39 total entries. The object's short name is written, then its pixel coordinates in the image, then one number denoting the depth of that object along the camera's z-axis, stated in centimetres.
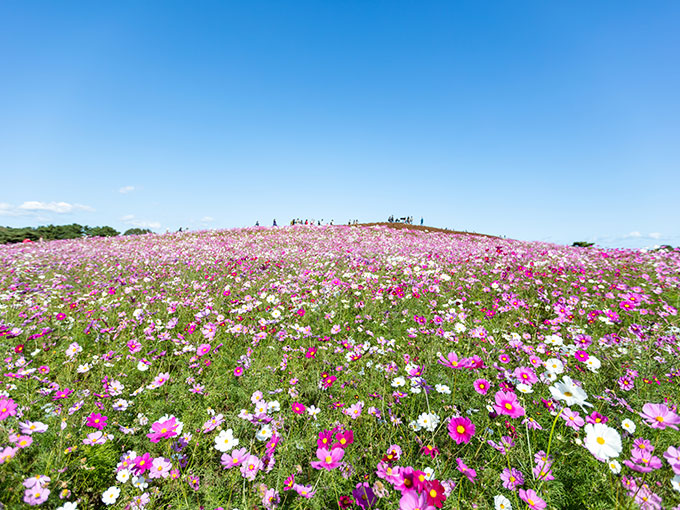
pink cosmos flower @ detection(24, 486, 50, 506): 145
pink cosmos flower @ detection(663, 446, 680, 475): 124
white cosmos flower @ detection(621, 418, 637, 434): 145
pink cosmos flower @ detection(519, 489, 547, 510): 135
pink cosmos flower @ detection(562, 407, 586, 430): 140
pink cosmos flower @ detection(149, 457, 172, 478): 173
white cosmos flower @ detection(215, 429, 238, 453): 160
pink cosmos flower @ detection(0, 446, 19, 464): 147
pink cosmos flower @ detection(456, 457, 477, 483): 136
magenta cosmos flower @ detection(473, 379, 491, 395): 155
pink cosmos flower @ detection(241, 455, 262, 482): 149
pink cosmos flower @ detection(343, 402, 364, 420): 194
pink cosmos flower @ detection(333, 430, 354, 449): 134
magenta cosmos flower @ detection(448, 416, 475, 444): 132
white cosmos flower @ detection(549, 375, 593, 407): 131
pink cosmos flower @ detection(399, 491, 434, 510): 100
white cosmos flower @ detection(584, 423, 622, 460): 119
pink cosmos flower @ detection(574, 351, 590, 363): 214
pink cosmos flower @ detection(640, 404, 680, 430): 133
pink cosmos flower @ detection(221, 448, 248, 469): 152
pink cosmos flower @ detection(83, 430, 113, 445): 186
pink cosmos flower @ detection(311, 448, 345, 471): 125
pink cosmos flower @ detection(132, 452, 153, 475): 178
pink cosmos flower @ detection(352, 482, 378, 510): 115
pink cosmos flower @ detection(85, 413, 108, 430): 196
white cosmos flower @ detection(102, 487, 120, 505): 171
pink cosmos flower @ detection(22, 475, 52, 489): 153
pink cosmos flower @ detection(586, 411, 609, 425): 167
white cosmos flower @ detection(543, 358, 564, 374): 189
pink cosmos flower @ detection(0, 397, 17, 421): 157
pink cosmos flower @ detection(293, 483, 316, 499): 142
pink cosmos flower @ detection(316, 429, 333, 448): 134
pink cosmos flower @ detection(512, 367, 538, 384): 185
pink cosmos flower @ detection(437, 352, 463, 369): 161
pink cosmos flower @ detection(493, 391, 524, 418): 138
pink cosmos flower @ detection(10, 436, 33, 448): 165
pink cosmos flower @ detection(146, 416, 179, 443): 166
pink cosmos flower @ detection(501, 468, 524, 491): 154
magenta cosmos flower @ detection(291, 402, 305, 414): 203
